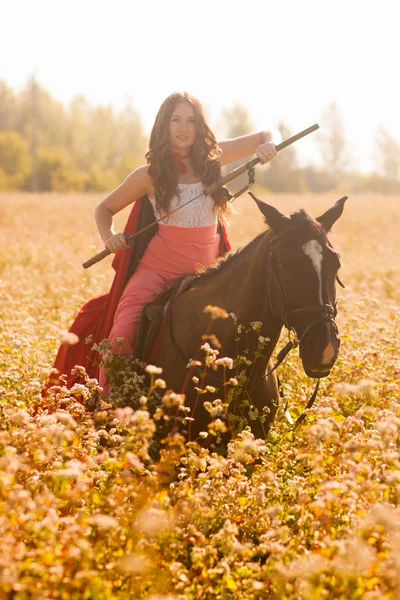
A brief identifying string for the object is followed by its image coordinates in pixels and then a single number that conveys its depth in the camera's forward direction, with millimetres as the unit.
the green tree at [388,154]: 93625
